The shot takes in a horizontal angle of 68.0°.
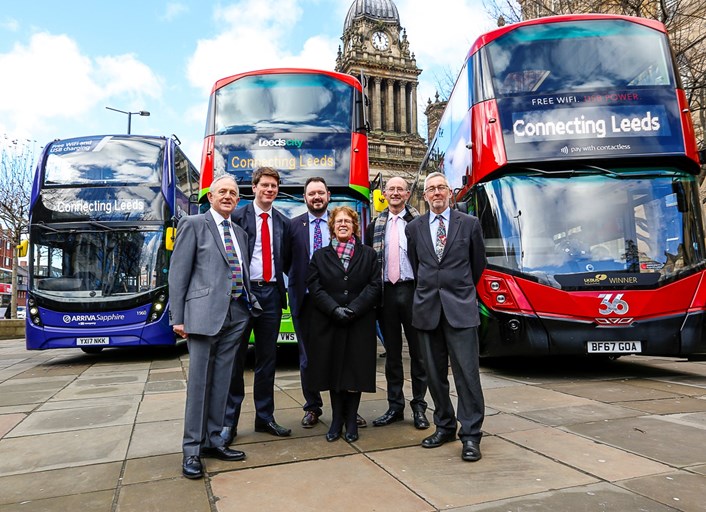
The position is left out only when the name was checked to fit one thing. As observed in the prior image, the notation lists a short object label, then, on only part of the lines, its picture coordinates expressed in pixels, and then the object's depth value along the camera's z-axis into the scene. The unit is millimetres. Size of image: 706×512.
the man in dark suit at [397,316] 4414
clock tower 60031
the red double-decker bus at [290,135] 7738
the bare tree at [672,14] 12492
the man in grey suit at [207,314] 3453
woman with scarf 4008
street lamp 21719
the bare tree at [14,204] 22891
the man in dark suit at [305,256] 4453
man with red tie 4227
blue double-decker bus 9281
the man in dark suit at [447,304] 3721
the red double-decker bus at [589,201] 6137
